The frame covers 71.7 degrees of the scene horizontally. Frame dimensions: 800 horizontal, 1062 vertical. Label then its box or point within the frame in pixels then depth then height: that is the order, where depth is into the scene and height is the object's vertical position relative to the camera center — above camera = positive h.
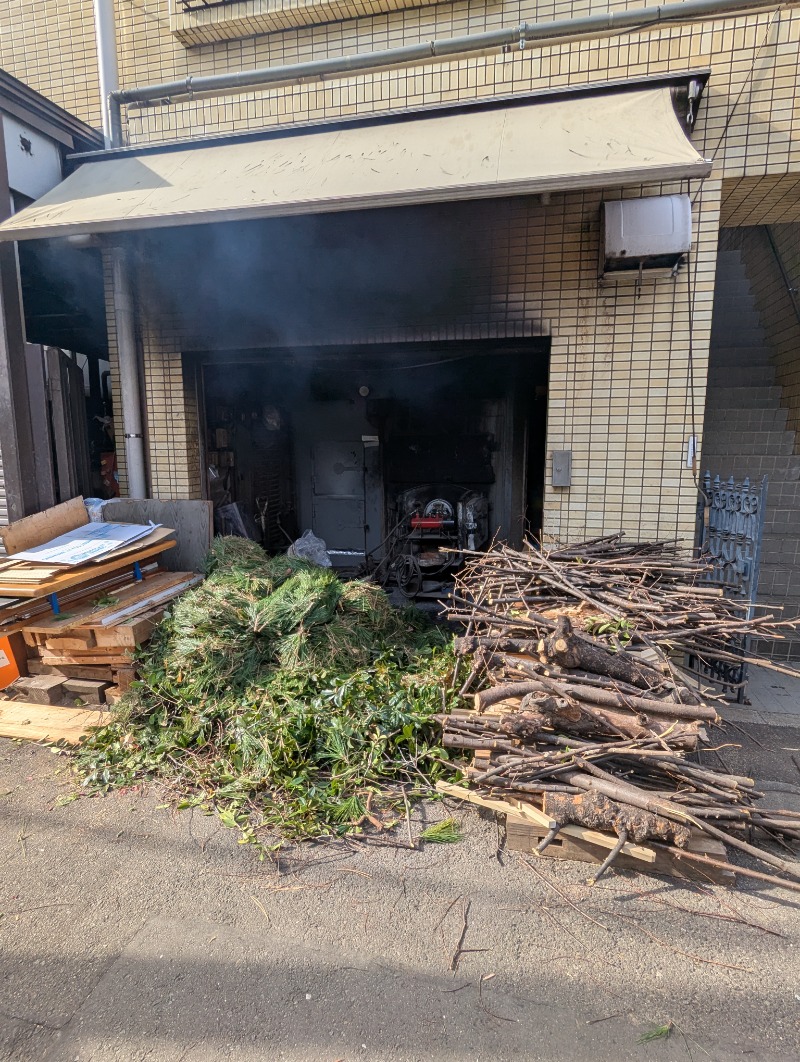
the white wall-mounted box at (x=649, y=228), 4.48 +1.71
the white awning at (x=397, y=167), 3.73 +2.11
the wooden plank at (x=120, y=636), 4.42 -1.50
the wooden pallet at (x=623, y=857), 2.79 -2.16
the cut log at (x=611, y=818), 2.70 -1.85
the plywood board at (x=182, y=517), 6.06 -0.78
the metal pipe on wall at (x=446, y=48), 4.59 +3.52
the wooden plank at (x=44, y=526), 5.02 -0.76
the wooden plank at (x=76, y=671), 4.60 -1.87
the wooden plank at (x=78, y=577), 4.28 -1.08
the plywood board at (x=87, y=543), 4.85 -0.91
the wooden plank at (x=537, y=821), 2.77 -1.99
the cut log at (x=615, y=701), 2.97 -1.42
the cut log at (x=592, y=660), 3.14 -1.27
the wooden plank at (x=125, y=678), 4.47 -1.85
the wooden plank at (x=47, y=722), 4.12 -2.09
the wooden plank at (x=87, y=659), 4.49 -1.74
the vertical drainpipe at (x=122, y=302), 5.80 +1.51
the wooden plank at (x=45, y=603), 4.50 -1.32
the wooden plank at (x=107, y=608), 4.46 -1.38
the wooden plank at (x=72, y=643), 4.47 -1.58
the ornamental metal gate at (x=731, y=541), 4.45 -0.86
